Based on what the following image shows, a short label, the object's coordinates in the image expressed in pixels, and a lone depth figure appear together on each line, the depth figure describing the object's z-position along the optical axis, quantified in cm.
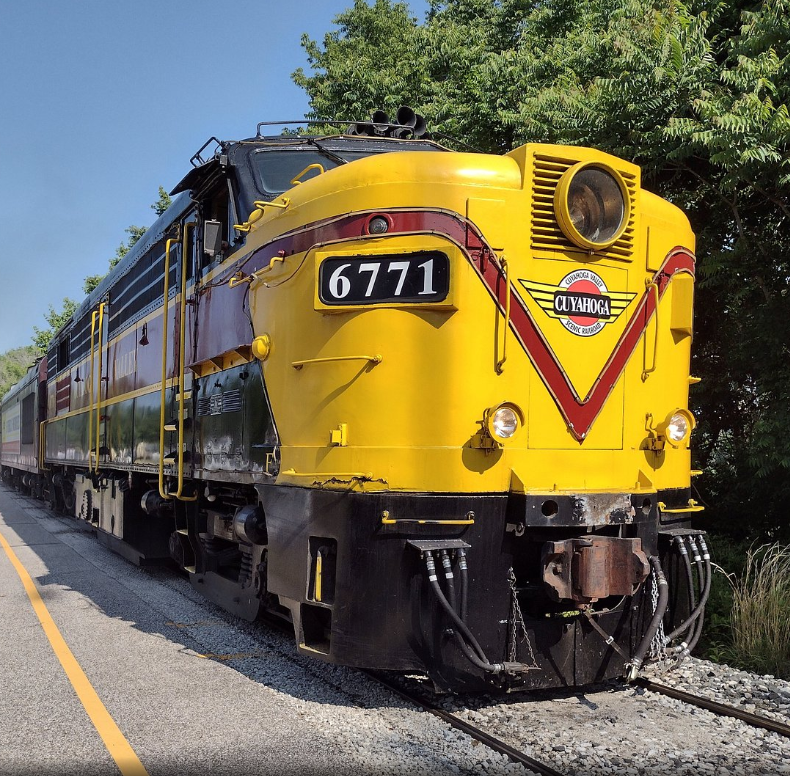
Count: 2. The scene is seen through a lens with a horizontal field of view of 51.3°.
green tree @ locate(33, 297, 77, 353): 3866
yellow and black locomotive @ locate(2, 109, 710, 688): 440
